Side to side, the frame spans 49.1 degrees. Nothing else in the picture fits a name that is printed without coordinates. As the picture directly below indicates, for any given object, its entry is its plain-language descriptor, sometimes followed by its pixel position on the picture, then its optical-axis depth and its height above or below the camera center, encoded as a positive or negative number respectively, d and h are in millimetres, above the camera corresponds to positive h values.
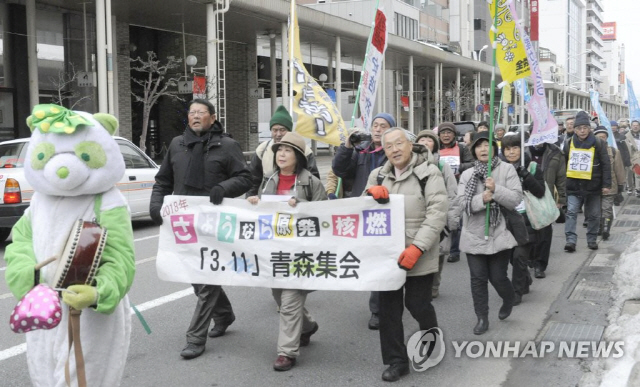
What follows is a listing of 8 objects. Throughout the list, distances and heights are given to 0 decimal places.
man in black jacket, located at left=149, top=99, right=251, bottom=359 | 5301 -102
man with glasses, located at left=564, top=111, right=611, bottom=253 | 9891 -337
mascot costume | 3098 -337
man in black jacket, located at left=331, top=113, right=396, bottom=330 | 6121 -18
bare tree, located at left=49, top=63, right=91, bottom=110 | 21547 +2341
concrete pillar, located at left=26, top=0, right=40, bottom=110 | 21031 +3087
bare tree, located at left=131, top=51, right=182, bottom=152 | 22558 +3118
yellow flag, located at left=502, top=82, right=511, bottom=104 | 12227 +1086
